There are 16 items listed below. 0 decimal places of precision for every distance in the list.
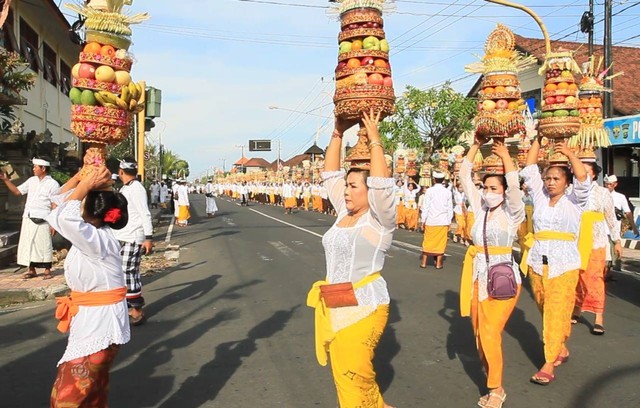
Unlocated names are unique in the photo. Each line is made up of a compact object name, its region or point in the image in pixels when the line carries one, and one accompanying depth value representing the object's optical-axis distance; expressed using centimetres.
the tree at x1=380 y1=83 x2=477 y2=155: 2328
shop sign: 1594
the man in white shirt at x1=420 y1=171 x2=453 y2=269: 1141
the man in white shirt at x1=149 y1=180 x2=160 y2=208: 3634
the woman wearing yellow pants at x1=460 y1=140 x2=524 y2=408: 446
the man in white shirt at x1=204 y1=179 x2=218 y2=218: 2836
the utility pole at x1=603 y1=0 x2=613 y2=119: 1619
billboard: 7919
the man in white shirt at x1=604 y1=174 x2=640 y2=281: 967
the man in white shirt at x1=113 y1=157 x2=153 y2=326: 684
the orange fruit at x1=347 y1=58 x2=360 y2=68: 391
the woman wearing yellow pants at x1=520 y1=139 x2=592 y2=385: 504
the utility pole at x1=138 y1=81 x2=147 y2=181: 1385
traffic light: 1459
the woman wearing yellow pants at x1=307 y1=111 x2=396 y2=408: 334
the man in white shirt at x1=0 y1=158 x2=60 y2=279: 927
